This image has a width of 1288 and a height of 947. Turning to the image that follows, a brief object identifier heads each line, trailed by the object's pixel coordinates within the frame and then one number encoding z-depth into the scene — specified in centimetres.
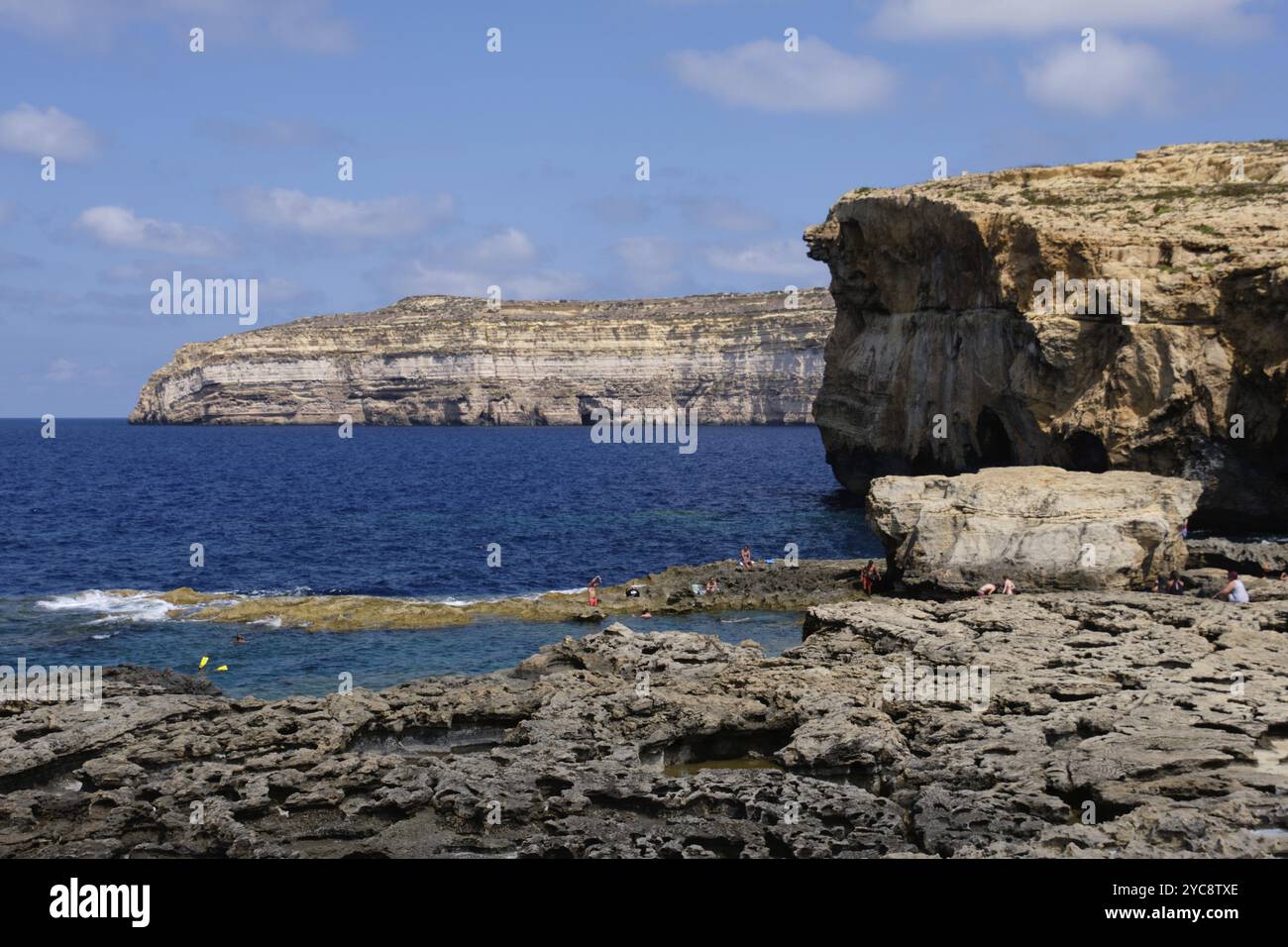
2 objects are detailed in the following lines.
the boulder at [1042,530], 3544
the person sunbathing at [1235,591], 3066
